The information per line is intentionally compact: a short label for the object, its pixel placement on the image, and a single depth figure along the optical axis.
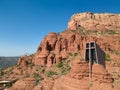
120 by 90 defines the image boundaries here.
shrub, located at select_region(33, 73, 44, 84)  76.09
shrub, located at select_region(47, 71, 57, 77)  77.82
